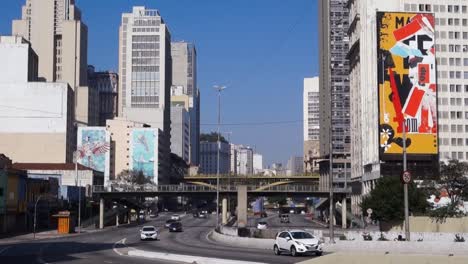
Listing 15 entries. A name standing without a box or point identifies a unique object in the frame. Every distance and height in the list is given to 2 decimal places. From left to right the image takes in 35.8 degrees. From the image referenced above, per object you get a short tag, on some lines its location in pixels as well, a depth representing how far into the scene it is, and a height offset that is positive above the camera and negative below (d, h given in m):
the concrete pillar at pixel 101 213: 110.25 -7.81
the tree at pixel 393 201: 83.44 -4.39
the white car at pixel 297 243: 39.44 -4.42
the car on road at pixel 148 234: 66.94 -6.58
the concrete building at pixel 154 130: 198.62 +8.50
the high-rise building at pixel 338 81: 178.00 +20.45
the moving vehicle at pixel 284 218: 127.71 -9.87
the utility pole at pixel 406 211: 41.75 -2.79
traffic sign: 41.69 -0.77
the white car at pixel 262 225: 86.99 -7.57
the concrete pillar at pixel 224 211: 119.84 -8.10
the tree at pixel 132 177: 171.50 -3.41
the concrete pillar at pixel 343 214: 116.87 -8.23
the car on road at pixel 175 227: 90.81 -8.04
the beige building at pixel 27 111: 149.25 +10.64
